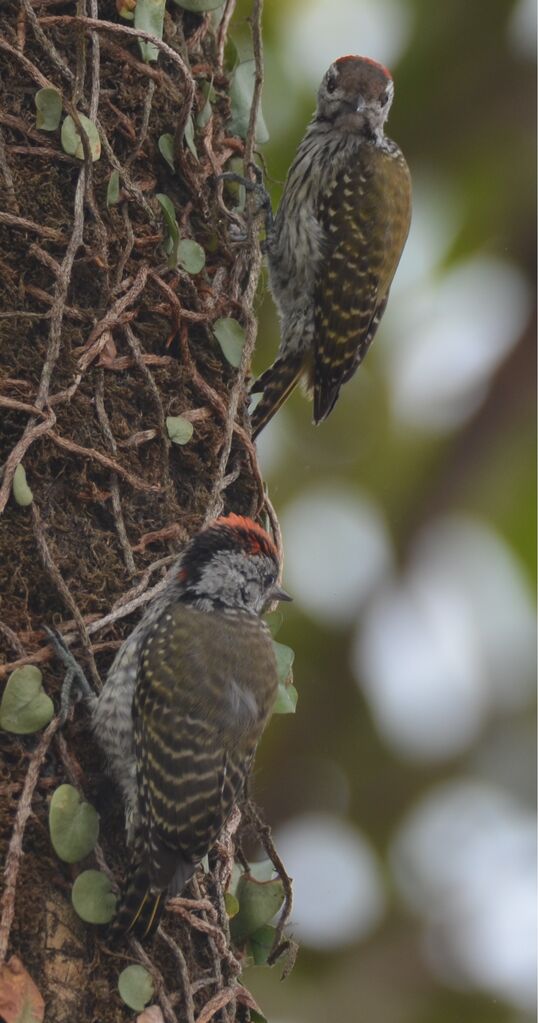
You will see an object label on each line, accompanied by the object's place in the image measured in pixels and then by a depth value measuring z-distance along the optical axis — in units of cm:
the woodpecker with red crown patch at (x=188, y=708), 603
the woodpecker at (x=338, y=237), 954
